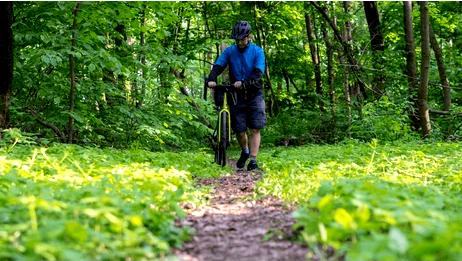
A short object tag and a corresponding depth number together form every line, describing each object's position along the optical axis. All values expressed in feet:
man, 26.25
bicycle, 26.55
